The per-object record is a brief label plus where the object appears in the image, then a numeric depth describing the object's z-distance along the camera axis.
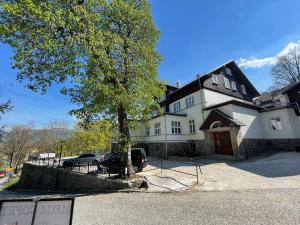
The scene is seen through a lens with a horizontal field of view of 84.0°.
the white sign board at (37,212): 3.22
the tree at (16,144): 44.41
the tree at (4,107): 11.02
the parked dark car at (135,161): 15.15
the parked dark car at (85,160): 19.99
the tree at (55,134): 46.87
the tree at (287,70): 35.59
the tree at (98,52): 8.76
